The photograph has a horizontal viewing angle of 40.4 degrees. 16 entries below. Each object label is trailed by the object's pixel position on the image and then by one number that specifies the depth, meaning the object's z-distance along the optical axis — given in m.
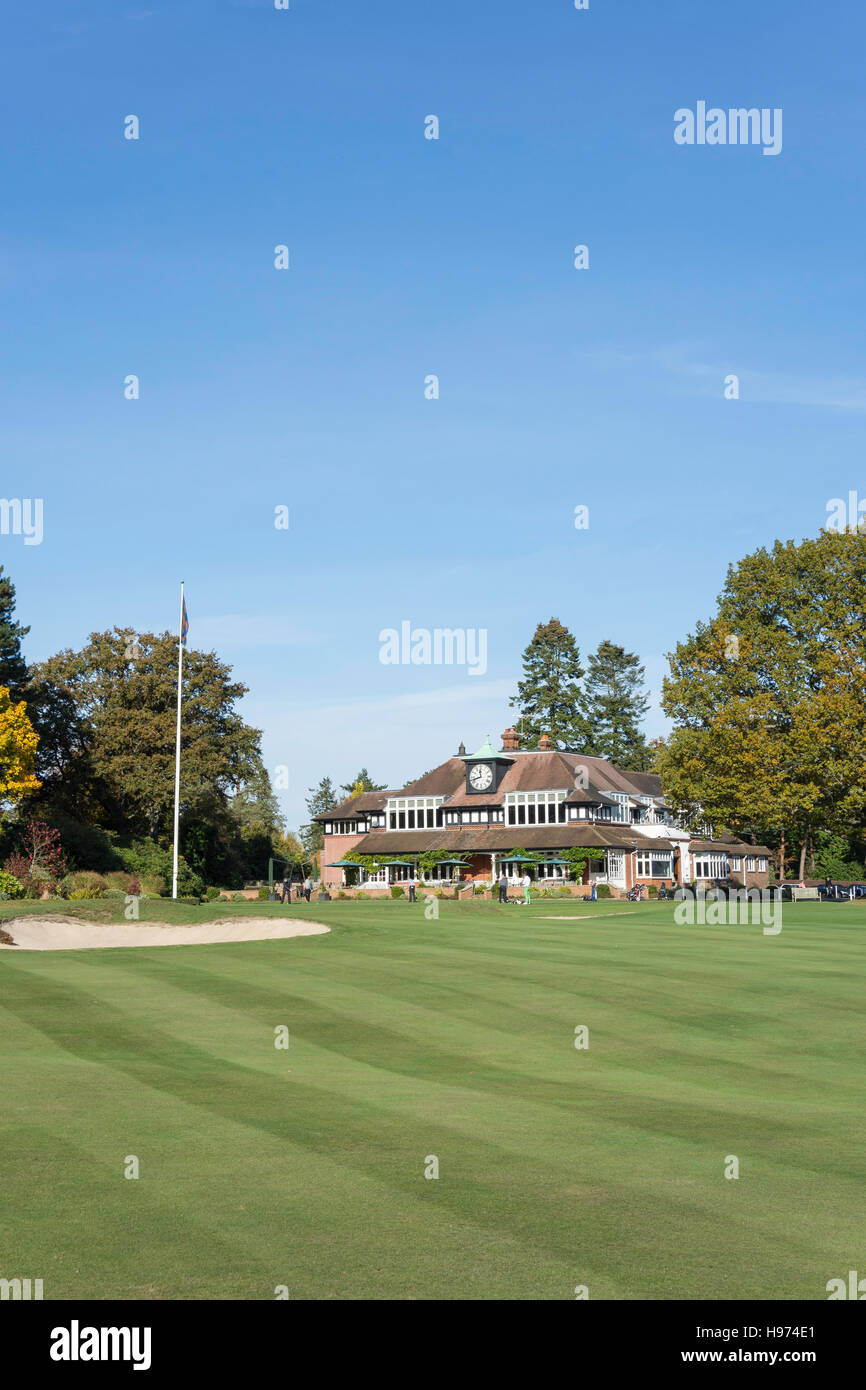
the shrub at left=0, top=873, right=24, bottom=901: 45.16
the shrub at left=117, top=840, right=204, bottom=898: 69.88
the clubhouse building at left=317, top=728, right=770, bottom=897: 87.81
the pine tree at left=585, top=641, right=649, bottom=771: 143.62
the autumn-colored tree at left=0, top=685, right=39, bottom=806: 58.38
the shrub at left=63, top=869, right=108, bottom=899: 44.61
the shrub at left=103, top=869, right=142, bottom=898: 51.66
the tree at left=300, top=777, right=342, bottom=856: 161.88
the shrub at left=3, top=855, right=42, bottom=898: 50.49
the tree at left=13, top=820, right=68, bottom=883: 53.96
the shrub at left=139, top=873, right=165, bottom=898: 58.02
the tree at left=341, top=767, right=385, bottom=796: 153.00
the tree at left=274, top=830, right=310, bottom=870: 116.31
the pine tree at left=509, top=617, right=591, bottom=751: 133.25
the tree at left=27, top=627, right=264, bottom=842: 73.44
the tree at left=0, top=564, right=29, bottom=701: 70.38
